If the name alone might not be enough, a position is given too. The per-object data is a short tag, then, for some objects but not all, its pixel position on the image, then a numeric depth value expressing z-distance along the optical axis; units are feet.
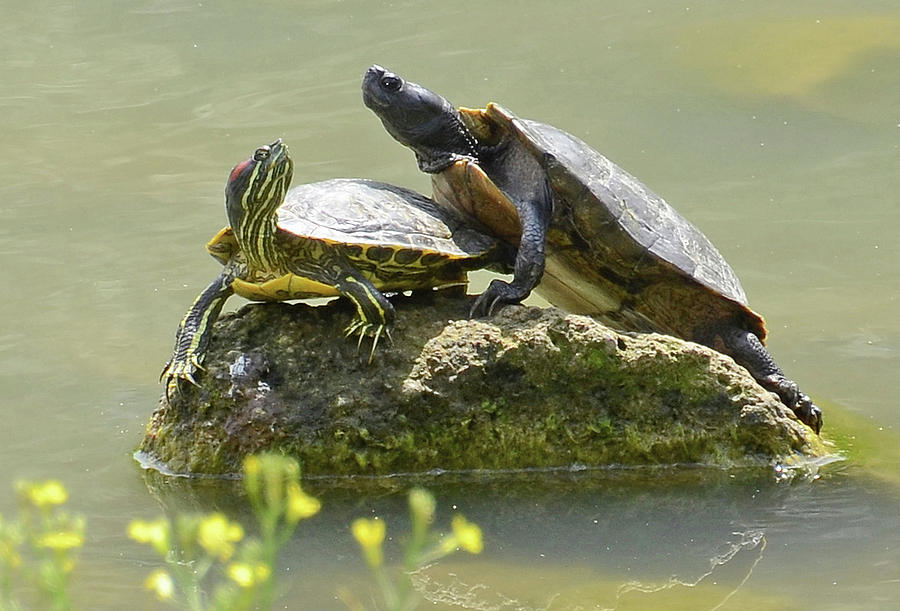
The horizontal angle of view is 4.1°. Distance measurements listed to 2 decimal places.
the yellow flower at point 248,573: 21.05
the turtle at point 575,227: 31.63
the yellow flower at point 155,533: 20.93
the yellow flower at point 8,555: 21.53
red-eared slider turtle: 31.31
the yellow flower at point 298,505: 20.30
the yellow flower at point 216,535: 20.55
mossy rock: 31.34
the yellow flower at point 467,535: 20.49
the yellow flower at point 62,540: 21.30
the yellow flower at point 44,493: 21.61
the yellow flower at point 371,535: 19.24
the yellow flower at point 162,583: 21.12
